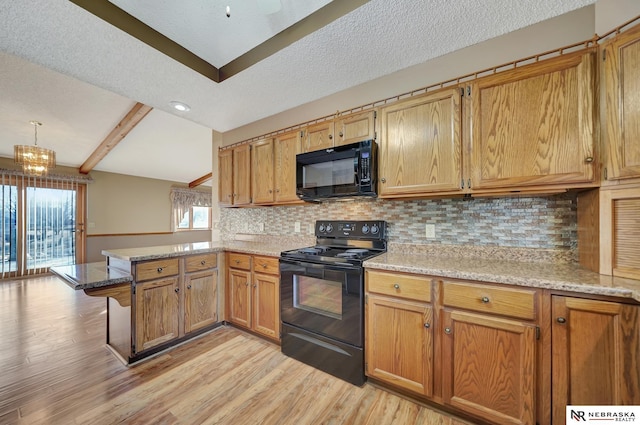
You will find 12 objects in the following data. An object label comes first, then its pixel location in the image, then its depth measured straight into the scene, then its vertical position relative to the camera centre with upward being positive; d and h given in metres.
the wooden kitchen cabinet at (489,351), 1.25 -0.78
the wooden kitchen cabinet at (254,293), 2.27 -0.81
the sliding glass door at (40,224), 4.76 -0.22
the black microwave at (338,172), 1.94 +0.35
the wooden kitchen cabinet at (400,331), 1.52 -0.79
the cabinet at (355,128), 2.04 +0.73
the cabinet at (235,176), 2.95 +0.46
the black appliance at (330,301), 1.76 -0.72
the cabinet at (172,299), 2.06 -0.81
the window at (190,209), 7.29 +0.11
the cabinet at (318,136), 2.28 +0.72
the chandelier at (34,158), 3.67 +0.86
